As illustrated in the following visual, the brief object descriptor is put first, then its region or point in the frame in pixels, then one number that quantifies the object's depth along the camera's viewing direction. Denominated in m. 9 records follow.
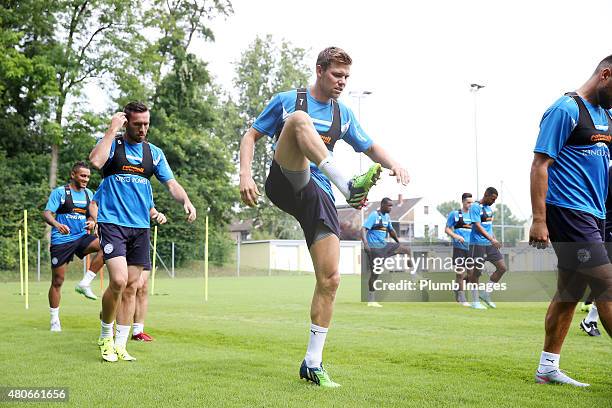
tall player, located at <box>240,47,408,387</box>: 4.93
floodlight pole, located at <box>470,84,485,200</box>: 43.03
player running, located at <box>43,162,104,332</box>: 9.59
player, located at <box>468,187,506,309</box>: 14.34
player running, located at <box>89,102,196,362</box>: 6.35
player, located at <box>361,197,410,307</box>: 15.20
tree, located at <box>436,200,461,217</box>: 143.99
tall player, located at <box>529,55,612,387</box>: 4.77
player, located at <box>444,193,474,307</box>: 14.85
